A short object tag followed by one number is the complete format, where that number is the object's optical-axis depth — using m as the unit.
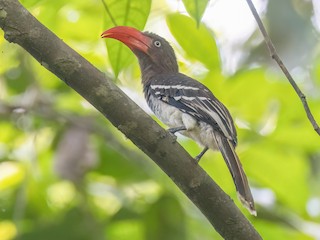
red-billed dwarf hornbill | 6.57
